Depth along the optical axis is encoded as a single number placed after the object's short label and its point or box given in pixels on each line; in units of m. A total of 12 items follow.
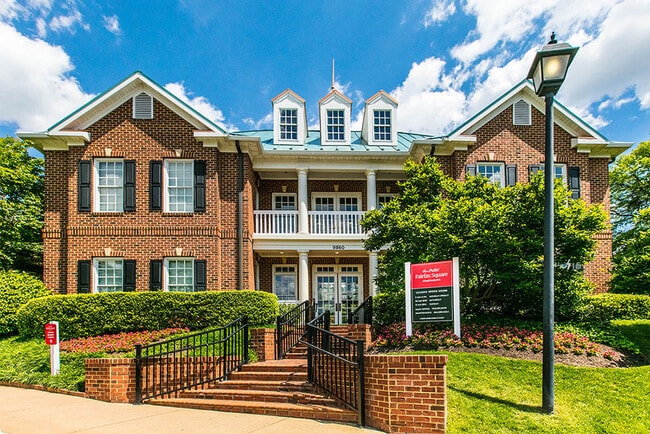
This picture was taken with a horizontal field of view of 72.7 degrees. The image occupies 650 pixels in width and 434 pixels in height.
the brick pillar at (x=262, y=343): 9.76
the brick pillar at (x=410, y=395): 5.72
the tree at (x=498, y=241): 10.57
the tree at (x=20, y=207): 16.53
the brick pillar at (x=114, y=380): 7.88
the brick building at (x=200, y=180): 14.57
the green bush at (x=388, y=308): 11.89
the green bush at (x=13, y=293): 13.05
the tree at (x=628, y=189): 20.31
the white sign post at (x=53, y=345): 9.37
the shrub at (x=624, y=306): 13.02
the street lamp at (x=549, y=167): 6.39
